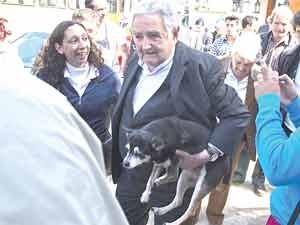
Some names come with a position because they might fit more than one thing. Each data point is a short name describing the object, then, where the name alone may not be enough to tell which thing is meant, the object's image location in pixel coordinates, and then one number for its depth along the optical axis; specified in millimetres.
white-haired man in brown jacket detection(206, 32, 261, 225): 3080
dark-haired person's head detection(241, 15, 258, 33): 5555
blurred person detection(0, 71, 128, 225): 607
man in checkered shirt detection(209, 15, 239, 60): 5191
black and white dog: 1886
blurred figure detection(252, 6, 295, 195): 4465
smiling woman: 2662
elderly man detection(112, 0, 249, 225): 1916
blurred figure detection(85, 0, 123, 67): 4687
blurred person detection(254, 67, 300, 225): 1520
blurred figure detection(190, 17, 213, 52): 6382
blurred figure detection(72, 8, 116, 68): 3961
